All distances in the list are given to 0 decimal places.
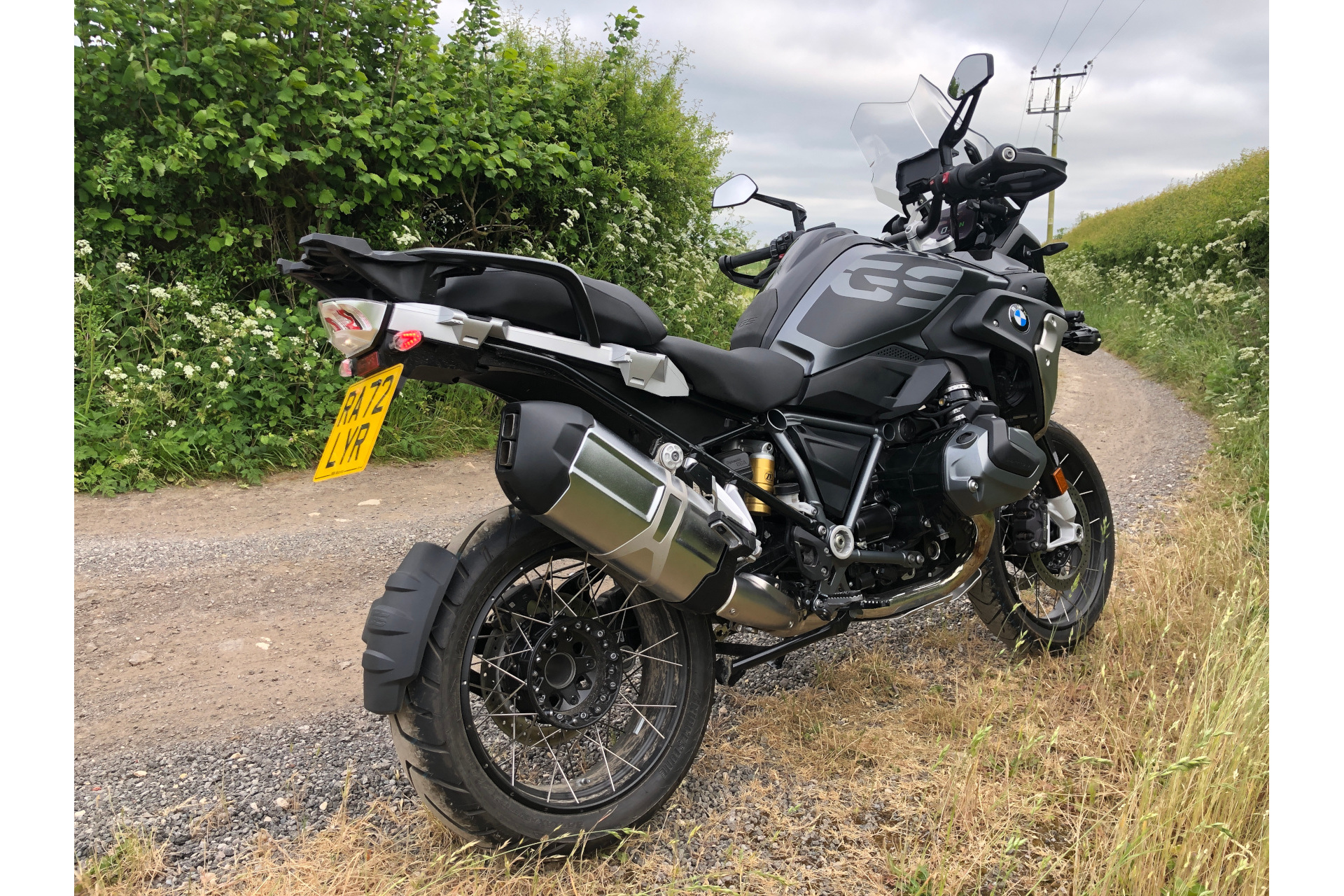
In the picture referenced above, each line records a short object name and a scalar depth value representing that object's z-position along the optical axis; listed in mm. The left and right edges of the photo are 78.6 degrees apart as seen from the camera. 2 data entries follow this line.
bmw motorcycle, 1773
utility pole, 29062
